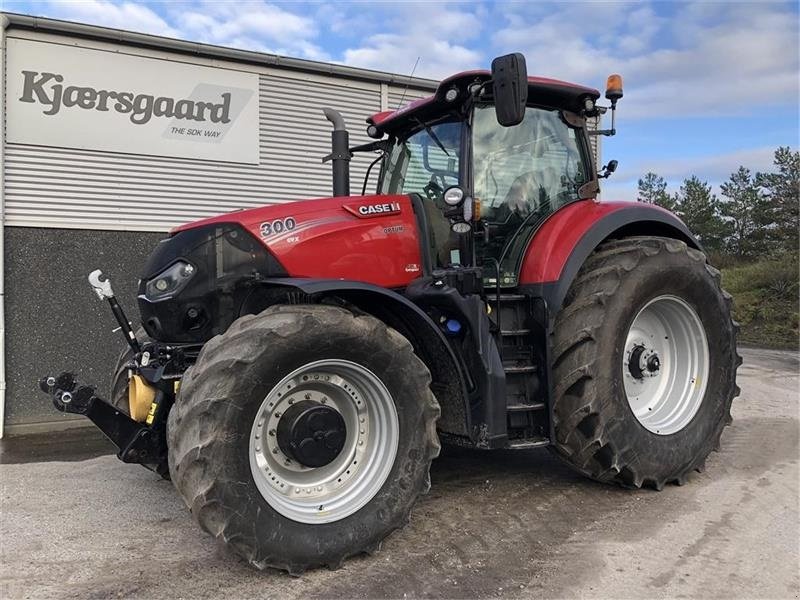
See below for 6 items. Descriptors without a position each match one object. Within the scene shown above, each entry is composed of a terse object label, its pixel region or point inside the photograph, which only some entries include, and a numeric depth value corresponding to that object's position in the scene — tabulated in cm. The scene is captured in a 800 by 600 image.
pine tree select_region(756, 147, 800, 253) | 3120
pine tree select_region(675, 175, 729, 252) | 3612
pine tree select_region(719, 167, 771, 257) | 3325
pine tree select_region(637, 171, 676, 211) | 4068
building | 677
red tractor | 302
